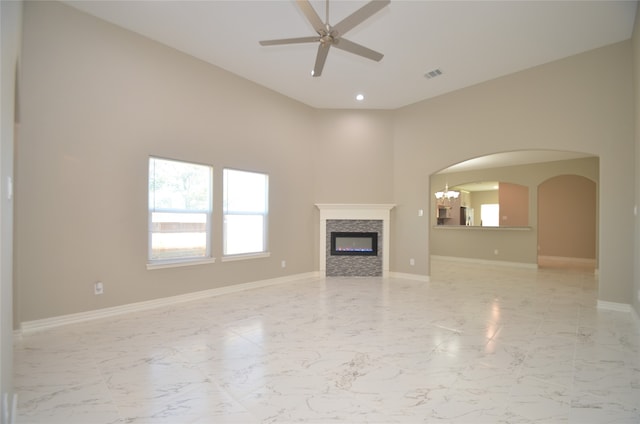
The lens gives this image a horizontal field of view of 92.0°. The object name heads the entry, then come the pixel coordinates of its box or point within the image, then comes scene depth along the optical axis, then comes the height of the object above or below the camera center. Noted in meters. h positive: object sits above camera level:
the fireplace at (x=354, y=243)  6.73 -0.63
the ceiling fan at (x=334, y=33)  2.73 +1.77
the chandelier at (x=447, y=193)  9.73 +0.70
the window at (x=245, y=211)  5.26 +0.05
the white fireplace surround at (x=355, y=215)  6.64 -0.02
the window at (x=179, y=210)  4.31 +0.05
